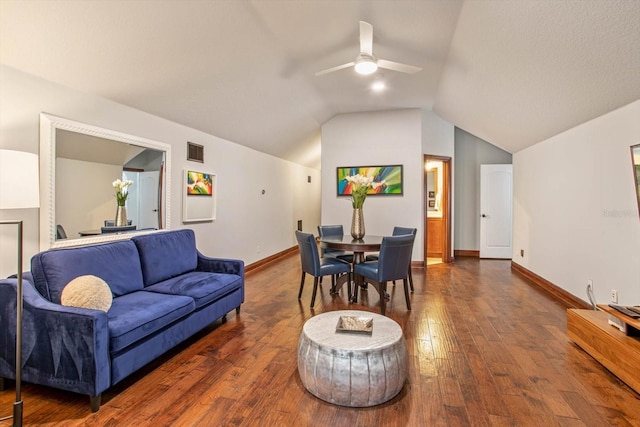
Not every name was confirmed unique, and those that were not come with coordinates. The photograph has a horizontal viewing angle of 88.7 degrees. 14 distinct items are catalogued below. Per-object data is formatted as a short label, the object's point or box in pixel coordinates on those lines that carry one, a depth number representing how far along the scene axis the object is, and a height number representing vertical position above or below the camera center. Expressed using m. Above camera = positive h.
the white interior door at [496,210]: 6.52 +0.05
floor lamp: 1.63 +0.12
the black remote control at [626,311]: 2.13 -0.67
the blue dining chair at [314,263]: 3.64 -0.60
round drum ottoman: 1.87 -0.90
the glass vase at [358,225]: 4.20 -0.16
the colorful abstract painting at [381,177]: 6.01 +0.66
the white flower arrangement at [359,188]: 4.13 +0.31
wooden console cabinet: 2.03 -0.89
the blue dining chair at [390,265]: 3.39 -0.56
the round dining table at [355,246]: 3.69 -0.38
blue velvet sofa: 1.85 -0.67
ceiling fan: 2.73 +1.44
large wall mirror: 2.51 +0.28
